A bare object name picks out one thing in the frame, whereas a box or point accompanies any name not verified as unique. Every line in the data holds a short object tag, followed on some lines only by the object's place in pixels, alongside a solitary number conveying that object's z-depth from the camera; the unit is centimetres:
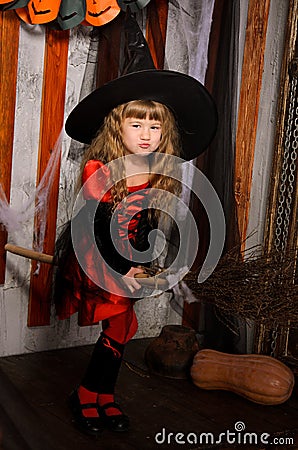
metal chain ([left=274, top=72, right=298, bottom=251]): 313
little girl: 230
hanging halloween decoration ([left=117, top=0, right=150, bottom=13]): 273
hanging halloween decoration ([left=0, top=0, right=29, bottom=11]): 263
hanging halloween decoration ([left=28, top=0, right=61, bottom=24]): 267
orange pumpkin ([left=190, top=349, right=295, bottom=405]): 267
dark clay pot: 290
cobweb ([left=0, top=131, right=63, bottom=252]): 288
